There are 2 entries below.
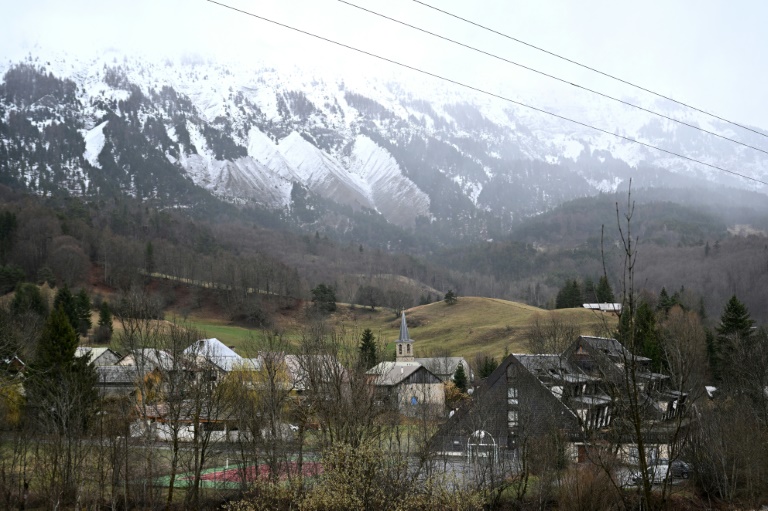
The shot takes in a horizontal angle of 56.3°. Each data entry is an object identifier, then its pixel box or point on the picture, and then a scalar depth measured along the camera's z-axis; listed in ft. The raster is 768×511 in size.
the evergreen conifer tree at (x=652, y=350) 224.49
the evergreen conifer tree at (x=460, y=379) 263.29
